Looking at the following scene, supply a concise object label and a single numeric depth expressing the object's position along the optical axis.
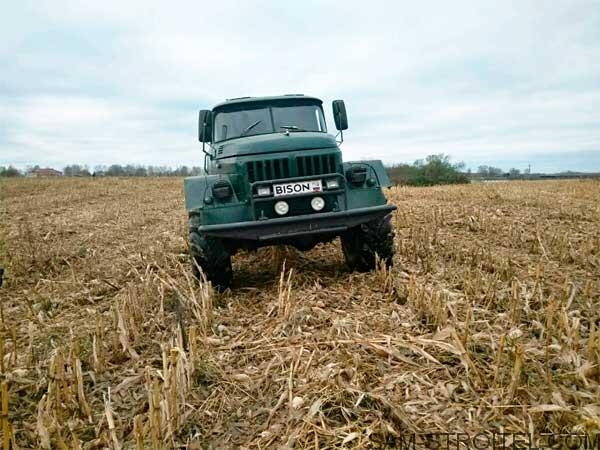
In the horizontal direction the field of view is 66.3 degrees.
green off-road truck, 4.84
